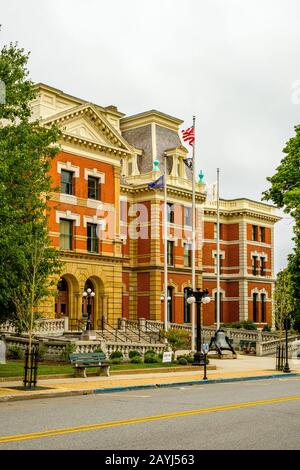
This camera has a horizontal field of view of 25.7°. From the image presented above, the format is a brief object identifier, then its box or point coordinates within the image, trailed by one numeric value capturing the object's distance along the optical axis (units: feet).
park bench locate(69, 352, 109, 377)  79.15
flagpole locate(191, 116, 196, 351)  123.56
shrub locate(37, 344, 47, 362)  101.91
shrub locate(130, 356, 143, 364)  104.68
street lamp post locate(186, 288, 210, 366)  97.36
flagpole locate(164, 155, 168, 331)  140.16
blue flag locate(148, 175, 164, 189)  140.26
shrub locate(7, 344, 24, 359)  104.73
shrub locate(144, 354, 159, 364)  104.39
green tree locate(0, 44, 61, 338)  72.74
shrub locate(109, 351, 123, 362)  106.85
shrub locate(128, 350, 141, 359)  110.98
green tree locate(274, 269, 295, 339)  137.49
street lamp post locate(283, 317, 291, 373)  99.57
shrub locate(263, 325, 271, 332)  215.65
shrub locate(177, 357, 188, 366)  101.76
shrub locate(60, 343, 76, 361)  100.78
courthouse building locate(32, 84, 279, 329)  150.61
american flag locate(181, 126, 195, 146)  126.93
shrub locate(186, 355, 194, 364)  104.67
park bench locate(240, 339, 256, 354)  152.69
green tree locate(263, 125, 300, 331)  127.24
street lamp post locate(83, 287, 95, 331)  140.27
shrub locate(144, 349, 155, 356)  110.34
